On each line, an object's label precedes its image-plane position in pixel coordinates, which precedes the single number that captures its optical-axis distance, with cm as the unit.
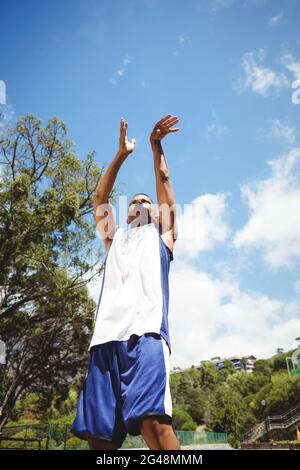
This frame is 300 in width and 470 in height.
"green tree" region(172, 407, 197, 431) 4041
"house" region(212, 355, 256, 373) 9874
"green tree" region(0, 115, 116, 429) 1190
